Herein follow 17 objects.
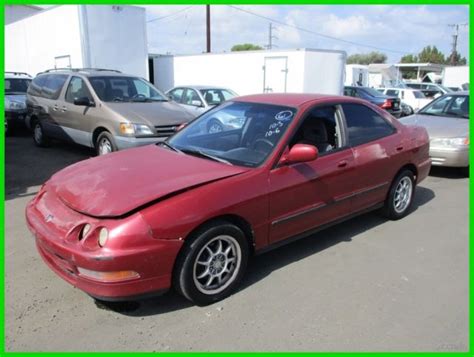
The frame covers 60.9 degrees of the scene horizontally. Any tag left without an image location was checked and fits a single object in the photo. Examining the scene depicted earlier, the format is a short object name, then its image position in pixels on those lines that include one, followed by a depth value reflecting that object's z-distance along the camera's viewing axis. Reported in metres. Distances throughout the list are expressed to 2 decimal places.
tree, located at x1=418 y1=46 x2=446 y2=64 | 74.06
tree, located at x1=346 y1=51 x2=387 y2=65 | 81.99
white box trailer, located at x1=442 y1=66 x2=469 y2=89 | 32.50
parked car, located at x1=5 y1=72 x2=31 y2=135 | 10.38
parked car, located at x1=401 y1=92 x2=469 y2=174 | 7.23
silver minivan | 7.02
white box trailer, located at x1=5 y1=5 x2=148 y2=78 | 14.23
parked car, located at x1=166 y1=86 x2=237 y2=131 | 11.09
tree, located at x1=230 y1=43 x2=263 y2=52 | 69.34
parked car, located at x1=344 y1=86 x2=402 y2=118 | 17.12
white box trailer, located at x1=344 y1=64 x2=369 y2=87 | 24.11
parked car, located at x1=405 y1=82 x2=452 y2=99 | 22.72
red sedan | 2.77
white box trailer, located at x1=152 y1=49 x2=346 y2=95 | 15.39
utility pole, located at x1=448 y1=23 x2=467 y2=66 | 61.46
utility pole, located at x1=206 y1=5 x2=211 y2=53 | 24.39
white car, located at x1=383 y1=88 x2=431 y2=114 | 20.06
